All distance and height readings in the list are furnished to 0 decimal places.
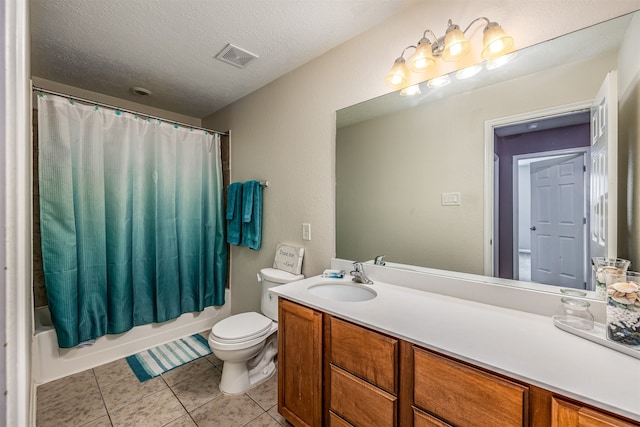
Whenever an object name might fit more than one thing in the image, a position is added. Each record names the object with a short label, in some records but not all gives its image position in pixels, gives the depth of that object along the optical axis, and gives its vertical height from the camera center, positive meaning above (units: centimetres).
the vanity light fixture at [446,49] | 119 +76
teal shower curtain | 189 -6
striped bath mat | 205 -120
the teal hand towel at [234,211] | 261 -1
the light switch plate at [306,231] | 208 -16
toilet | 172 -85
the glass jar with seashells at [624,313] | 82 -33
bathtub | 190 -108
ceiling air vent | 186 +111
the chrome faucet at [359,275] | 161 -39
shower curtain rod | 181 +81
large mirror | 107 +27
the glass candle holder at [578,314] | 97 -39
